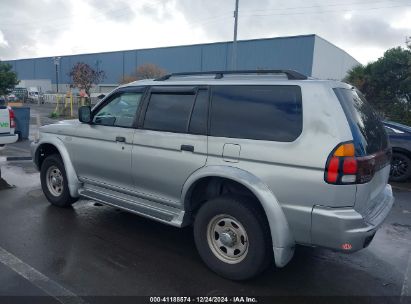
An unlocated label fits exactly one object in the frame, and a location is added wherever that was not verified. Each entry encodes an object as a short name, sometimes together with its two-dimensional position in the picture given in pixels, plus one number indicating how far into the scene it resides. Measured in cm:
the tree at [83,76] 3359
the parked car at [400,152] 827
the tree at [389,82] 1833
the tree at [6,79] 2558
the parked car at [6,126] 752
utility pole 1886
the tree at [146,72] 3878
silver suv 311
